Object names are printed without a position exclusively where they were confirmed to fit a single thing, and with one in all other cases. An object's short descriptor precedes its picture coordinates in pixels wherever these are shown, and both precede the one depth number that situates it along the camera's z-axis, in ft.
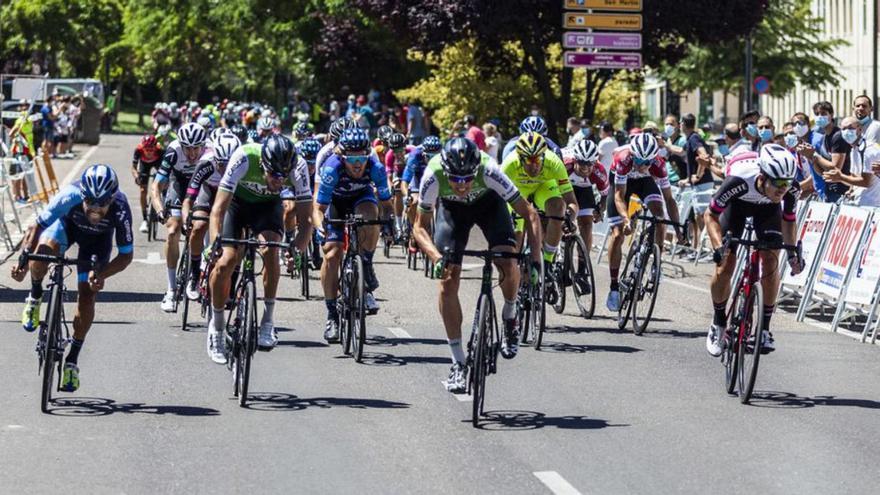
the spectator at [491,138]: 92.99
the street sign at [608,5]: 100.53
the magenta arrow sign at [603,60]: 98.17
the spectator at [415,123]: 136.31
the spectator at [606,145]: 82.28
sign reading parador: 99.96
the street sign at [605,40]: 98.84
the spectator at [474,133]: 99.60
